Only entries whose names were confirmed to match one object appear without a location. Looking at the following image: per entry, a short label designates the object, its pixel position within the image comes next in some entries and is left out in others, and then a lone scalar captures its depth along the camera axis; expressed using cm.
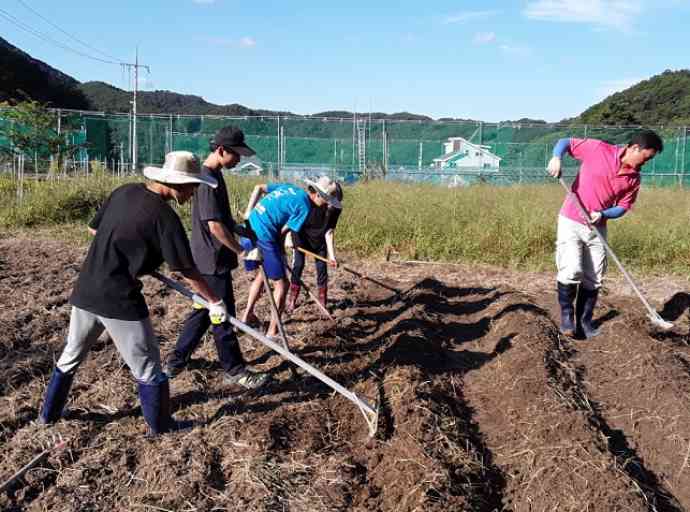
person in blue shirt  456
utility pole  1829
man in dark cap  393
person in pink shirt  495
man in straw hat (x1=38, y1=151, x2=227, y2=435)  297
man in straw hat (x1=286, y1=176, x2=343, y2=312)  561
